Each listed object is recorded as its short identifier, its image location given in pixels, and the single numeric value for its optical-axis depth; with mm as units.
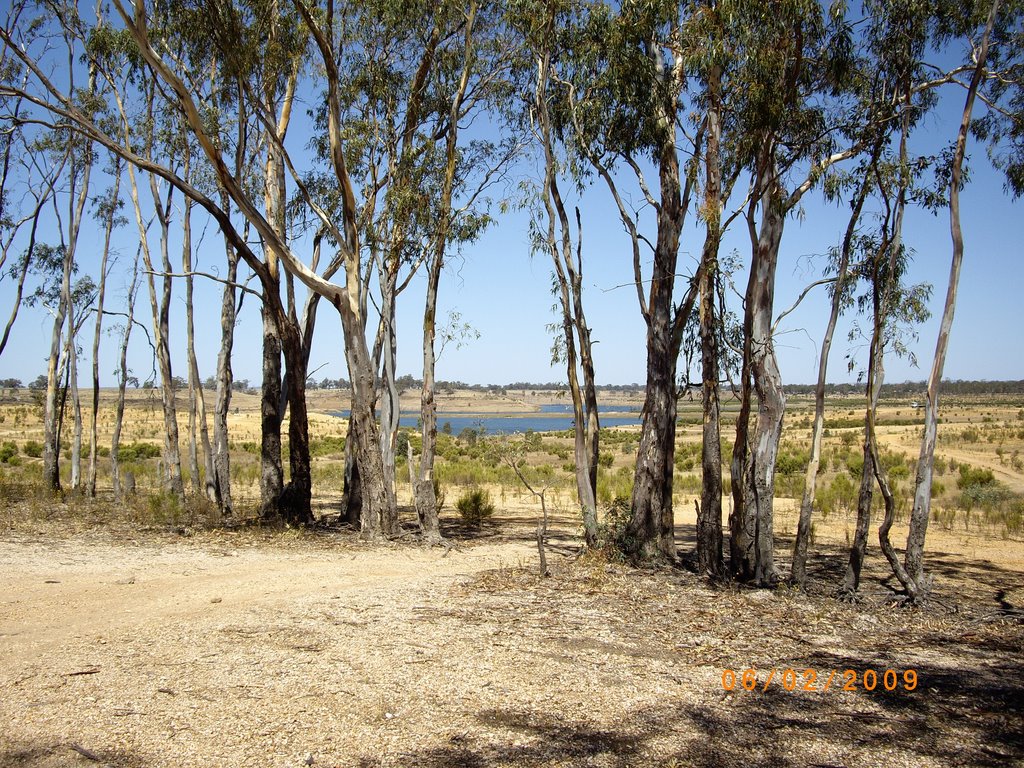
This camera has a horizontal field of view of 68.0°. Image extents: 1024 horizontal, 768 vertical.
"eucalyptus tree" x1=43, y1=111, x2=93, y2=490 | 16062
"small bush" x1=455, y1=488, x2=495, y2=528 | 15758
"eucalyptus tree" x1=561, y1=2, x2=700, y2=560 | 9898
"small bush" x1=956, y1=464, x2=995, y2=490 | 20234
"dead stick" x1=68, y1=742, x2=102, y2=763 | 4043
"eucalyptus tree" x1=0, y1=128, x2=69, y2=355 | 16438
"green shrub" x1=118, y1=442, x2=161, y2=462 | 30547
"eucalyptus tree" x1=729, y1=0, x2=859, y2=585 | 8391
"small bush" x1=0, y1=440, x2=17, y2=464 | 26709
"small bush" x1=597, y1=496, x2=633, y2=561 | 10289
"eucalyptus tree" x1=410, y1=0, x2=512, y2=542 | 12461
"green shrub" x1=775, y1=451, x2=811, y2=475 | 24227
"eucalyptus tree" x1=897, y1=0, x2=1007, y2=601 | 7715
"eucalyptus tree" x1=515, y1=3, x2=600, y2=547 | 11078
